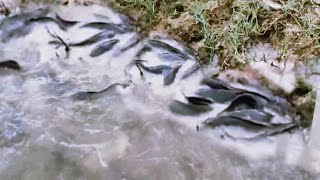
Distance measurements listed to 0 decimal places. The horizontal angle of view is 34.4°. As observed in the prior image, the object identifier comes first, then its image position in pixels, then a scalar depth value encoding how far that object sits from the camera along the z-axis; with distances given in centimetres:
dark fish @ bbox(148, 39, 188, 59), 144
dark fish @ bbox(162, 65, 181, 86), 141
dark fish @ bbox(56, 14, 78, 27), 152
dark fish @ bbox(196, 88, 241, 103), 137
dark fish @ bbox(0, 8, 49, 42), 151
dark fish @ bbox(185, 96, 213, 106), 137
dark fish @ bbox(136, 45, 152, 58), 146
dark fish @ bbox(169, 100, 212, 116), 136
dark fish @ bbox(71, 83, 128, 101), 140
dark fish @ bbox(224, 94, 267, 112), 135
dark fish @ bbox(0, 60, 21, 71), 146
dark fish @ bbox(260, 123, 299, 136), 131
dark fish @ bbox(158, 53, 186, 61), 144
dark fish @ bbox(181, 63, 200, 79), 142
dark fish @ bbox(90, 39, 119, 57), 147
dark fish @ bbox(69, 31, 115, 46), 149
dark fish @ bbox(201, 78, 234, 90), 138
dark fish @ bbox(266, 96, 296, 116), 133
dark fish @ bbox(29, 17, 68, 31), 152
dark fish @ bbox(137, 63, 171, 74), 143
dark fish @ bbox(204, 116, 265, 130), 132
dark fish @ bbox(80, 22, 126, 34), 150
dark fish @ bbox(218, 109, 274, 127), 132
